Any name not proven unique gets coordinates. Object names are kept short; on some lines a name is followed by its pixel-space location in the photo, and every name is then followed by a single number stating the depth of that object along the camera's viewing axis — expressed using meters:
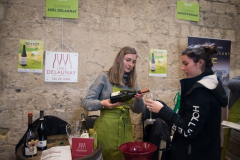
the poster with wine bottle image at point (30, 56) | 2.52
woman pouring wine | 1.76
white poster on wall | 2.60
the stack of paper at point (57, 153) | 1.20
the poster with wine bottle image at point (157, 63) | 2.94
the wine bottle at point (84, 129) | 1.52
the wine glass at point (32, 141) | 1.27
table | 1.24
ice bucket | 1.44
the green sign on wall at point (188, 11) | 3.05
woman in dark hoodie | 1.24
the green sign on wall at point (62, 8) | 2.60
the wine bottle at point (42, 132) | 1.42
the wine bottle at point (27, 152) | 1.27
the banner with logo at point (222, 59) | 3.19
